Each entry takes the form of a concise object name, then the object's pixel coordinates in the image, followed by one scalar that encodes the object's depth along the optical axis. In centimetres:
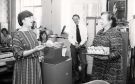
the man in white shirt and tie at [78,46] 514
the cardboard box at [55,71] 325
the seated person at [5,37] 422
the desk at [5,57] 332
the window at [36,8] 545
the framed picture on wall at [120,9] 488
